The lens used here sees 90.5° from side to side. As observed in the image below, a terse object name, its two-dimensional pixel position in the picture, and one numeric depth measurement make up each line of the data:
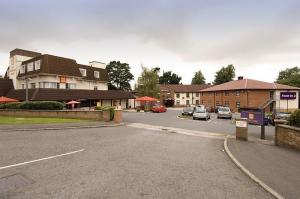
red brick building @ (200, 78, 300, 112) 30.99
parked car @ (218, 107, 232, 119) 21.89
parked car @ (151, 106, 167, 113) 29.35
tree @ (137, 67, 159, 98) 38.58
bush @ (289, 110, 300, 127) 8.24
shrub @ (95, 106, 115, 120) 15.16
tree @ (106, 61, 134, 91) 50.88
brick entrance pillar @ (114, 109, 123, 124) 14.87
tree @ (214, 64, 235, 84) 60.43
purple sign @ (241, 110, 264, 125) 10.22
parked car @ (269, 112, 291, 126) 16.81
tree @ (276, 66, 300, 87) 48.60
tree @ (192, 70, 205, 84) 69.75
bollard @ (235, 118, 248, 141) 9.43
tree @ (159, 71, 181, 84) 74.39
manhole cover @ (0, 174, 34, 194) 3.80
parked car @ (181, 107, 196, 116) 23.47
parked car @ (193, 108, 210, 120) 19.74
